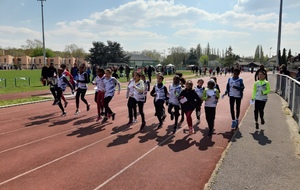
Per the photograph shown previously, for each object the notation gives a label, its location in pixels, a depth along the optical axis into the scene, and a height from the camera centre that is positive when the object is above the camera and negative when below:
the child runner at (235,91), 6.61 -0.47
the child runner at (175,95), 6.54 -0.59
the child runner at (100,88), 7.71 -0.48
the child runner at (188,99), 6.20 -0.67
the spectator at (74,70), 15.07 +0.31
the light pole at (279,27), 17.51 +3.75
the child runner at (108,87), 7.42 -0.41
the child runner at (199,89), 6.82 -0.43
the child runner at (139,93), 6.85 -0.56
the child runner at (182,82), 7.15 -0.23
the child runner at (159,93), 6.80 -0.56
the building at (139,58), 87.74 +6.93
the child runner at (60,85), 8.53 -0.40
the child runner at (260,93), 6.46 -0.53
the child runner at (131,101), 6.94 -0.81
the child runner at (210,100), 6.17 -0.69
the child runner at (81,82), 8.41 -0.28
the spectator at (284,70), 13.43 +0.32
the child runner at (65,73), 8.79 +0.07
